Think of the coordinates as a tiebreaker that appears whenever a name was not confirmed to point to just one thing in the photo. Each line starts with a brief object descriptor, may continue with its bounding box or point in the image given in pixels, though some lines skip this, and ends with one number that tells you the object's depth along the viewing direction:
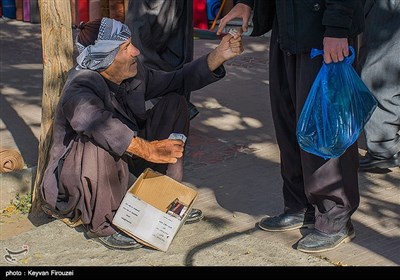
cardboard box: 4.54
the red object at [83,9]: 12.67
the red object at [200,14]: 11.66
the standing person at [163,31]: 6.65
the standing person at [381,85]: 5.67
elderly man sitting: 4.48
